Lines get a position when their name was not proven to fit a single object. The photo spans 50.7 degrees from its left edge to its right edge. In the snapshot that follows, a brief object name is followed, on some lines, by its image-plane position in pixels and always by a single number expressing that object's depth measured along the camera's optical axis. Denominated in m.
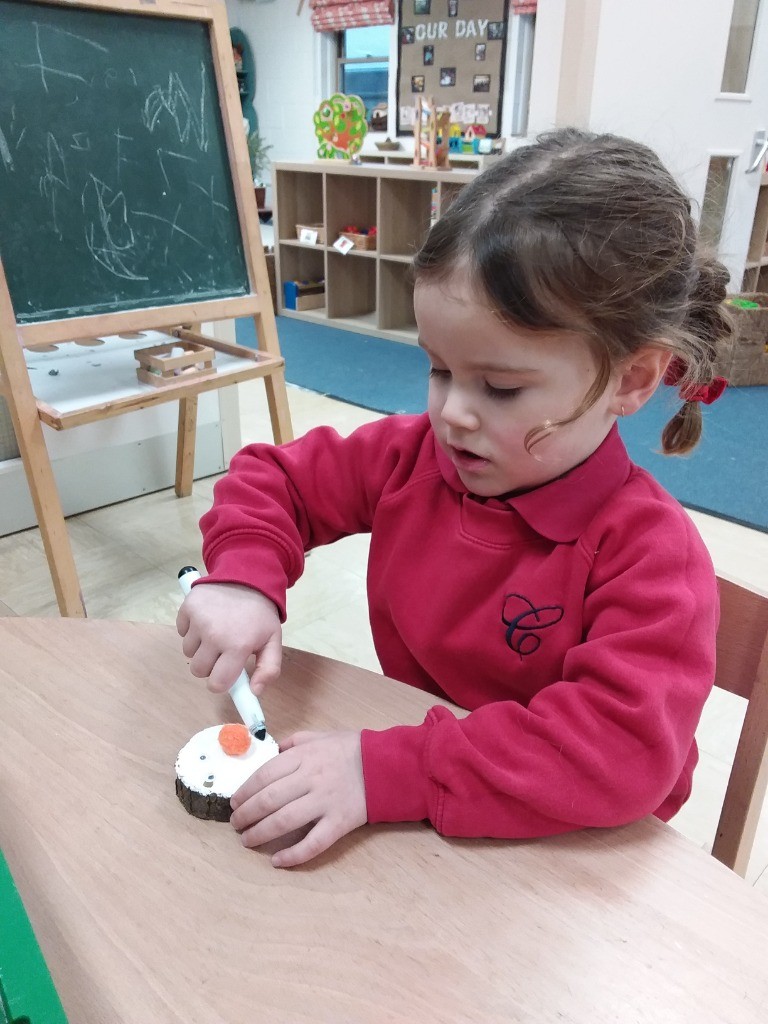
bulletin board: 4.82
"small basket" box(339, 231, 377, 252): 4.43
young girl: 0.54
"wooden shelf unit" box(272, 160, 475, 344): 4.28
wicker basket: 3.44
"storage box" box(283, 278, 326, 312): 4.98
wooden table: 0.43
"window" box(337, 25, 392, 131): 5.71
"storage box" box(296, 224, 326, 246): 4.65
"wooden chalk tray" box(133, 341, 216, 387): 1.80
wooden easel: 1.59
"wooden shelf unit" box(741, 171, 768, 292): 4.03
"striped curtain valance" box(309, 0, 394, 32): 5.30
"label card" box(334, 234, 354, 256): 4.44
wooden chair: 0.68
